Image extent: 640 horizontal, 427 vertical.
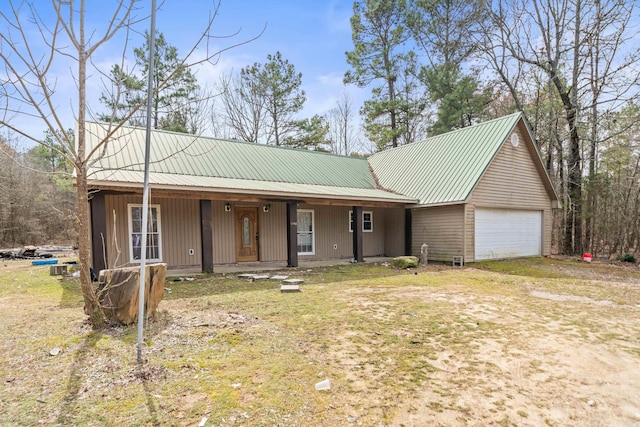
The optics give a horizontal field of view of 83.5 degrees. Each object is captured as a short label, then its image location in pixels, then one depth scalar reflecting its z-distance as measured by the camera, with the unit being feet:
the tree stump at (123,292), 14.82
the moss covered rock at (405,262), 37.04
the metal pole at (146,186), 11.10
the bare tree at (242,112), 78.84
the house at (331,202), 33.68
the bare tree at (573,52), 49.26
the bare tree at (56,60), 13.06
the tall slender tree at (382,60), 76.94
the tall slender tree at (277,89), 77.46
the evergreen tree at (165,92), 66.69
